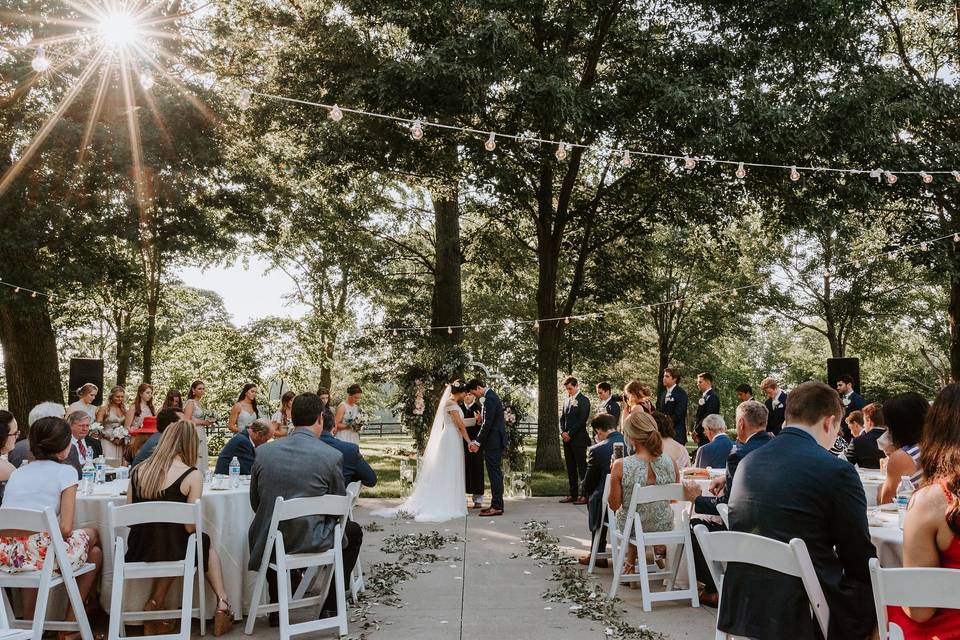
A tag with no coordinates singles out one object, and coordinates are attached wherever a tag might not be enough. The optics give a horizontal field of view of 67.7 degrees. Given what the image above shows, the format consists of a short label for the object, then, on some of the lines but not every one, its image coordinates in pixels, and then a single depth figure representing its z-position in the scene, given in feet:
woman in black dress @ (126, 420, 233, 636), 14.37
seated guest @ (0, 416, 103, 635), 13.65
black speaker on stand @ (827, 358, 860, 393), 48.78
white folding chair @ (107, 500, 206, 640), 13.65
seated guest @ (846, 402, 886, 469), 22.88
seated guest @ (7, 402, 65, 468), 19.54
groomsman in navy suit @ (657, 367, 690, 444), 33.73
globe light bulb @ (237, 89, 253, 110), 22.12
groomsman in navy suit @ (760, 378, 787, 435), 35.29
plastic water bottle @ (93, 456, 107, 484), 19.01
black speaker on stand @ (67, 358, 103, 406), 45.13
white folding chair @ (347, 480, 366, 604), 17.66
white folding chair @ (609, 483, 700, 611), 16.80
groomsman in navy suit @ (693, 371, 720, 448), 34.01
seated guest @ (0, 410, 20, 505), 16.70
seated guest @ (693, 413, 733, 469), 21.62
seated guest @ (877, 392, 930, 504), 12.27
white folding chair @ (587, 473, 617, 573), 19.70
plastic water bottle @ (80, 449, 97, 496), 16.98
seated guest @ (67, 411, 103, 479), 21.36
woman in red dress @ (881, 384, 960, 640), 7.85
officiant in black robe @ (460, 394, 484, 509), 32.50
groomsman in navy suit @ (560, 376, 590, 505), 32.58
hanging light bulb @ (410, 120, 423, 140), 25.98
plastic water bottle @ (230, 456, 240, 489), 17.90
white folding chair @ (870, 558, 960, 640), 7.62
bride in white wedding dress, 30.12
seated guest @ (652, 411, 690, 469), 20.44
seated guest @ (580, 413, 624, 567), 20.57
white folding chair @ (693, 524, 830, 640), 9.35
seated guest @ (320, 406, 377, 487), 18.53
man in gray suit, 15.06
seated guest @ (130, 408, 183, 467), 17.67
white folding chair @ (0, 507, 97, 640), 13.06
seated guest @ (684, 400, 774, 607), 16.55
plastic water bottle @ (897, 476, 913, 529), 13.76
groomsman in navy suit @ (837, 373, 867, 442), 36.76
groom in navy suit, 31.12
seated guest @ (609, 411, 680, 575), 18.02
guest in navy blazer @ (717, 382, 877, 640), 9.48
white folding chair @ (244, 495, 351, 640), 14.35
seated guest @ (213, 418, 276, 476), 20.89
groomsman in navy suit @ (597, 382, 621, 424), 32.86
